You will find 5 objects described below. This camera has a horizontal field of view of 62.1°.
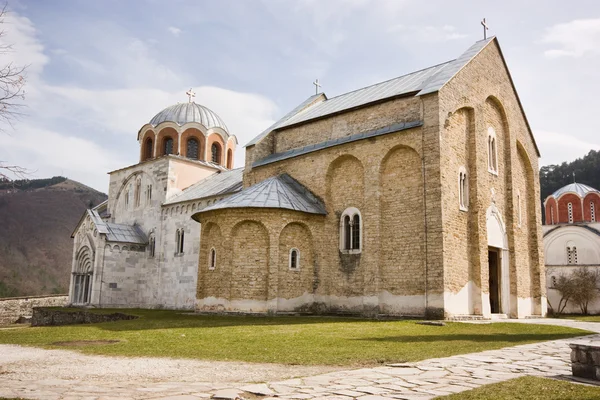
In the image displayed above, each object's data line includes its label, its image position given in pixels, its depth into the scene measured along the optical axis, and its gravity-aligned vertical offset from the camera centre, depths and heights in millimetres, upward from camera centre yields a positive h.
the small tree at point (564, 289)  33062 -56
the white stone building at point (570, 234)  35094 +4035
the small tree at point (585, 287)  32656 +91
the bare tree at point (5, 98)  8098 +2942
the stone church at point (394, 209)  17531 +2883
